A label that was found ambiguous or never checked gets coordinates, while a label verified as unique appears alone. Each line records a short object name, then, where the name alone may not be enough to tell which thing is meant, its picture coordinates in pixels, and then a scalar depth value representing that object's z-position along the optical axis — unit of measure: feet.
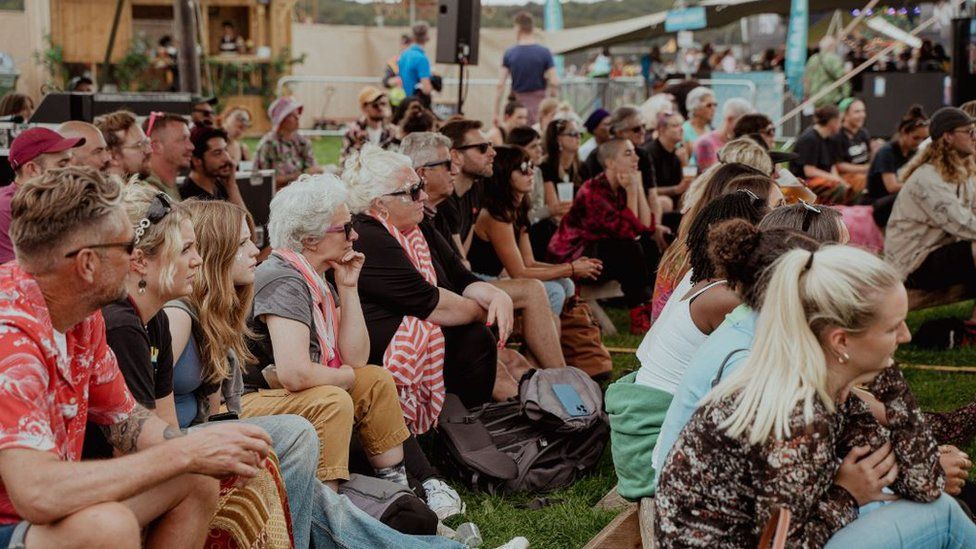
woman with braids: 10.67
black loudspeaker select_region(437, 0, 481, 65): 31.50
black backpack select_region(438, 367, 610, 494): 14.65
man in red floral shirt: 7.40
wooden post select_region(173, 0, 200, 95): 33.91
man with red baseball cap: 15.28
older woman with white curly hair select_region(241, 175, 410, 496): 12.12
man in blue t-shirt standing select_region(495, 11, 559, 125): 42.14
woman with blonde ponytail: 7.57
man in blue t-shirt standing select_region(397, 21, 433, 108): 37.70
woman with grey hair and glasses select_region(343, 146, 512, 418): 15.20
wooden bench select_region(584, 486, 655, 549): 11.28
